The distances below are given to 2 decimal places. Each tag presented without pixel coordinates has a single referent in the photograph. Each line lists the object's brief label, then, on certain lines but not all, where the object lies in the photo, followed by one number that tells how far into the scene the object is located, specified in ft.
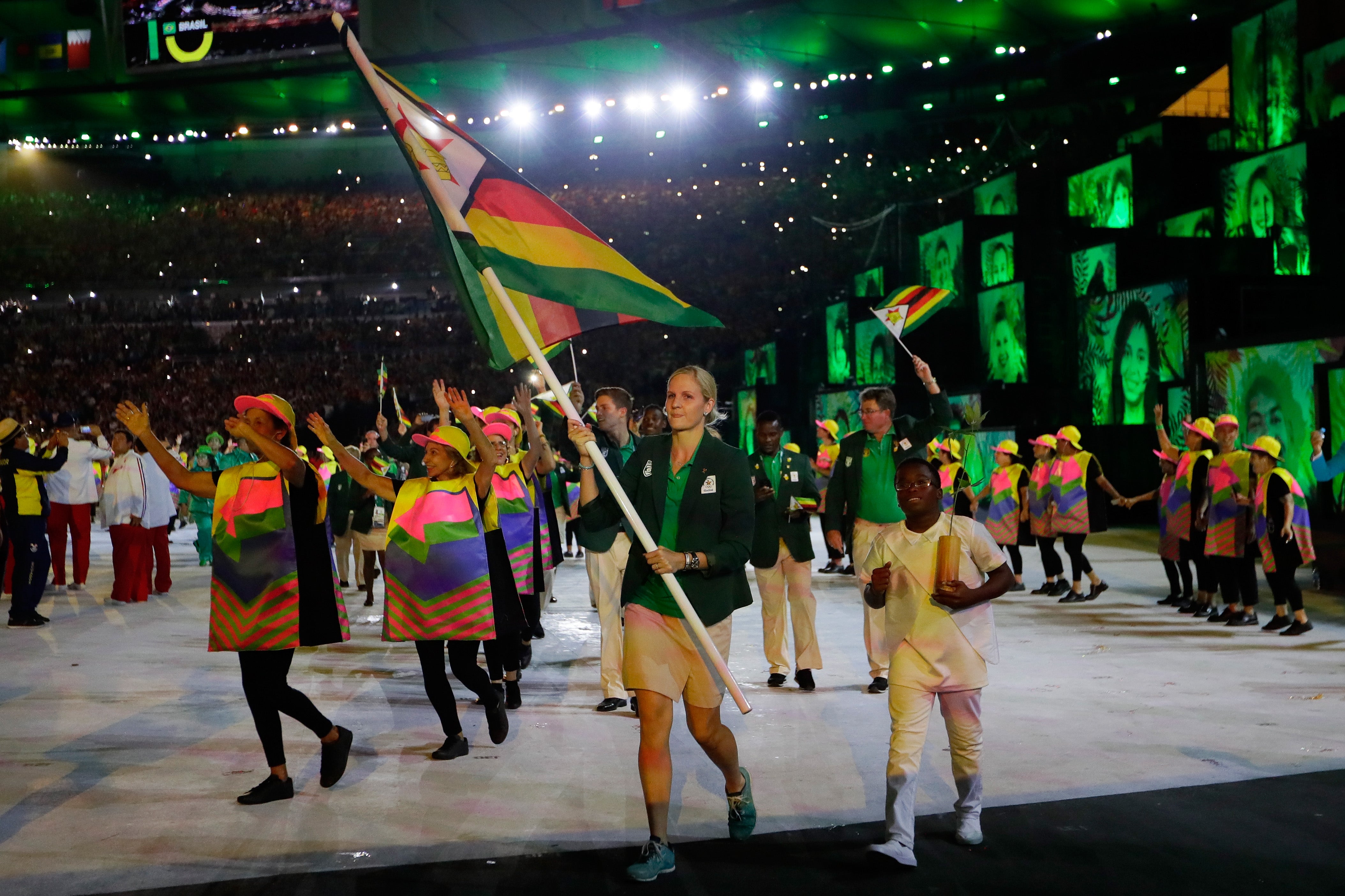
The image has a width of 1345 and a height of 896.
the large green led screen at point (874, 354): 85.35
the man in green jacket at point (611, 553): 21.79
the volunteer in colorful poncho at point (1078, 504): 38.06
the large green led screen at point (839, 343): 93.50
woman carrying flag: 13.34
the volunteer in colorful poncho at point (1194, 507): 33.55
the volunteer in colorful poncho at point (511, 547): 20.94
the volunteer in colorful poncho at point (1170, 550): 35.45
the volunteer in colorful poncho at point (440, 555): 18.02
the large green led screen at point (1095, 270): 72.54
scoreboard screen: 87.15
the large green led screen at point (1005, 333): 76.89
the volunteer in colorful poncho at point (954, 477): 43.80
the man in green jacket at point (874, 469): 23.84
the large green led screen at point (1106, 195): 83.35
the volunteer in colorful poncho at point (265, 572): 16.38
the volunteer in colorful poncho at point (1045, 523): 39.52
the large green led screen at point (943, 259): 87.20
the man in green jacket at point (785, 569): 24.17
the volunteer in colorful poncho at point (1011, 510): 41.60
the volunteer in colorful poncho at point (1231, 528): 31.76
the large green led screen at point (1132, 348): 64.13
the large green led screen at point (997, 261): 81.35
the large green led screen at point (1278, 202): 68.54
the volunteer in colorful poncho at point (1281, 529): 29.94
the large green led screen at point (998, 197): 92.43
